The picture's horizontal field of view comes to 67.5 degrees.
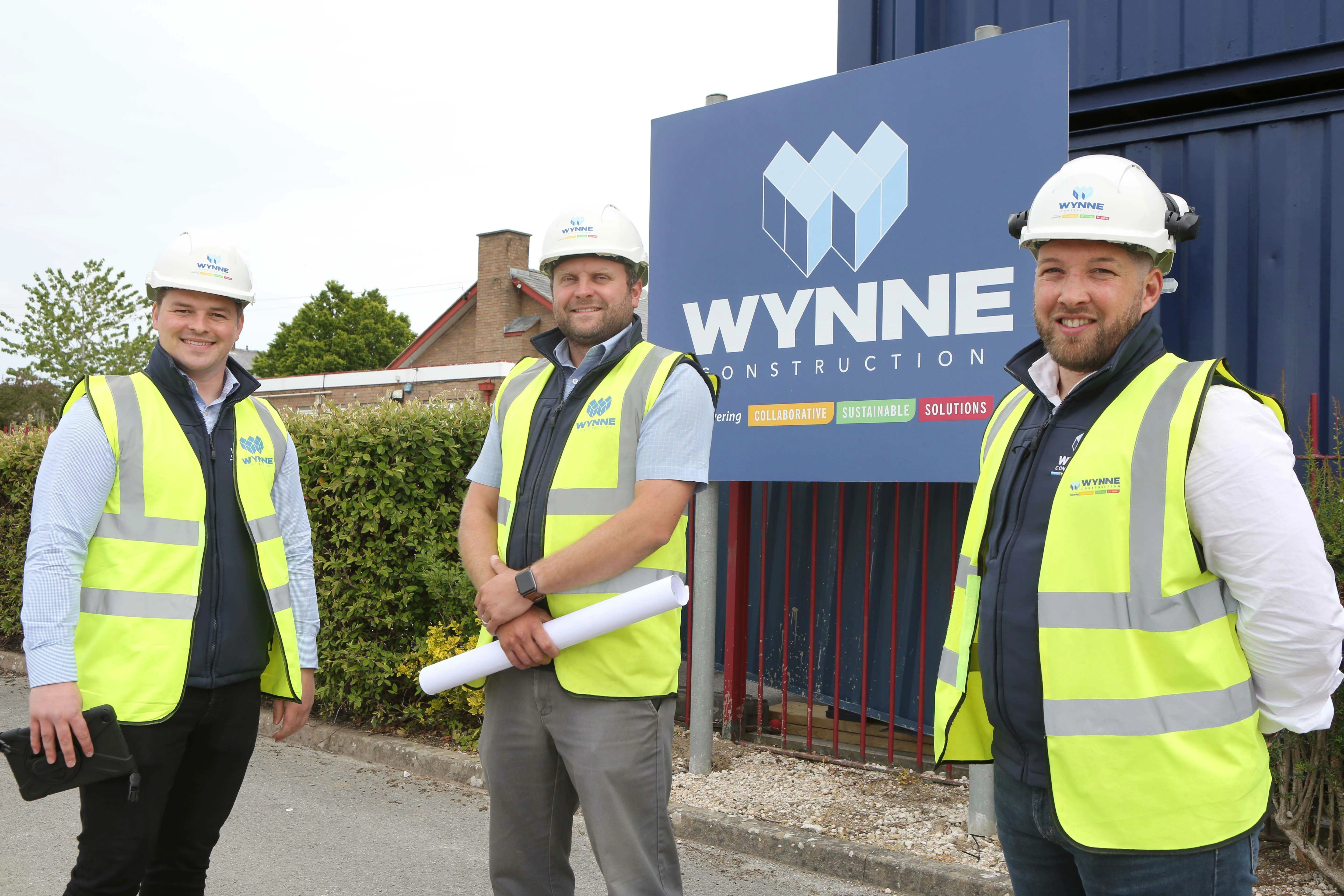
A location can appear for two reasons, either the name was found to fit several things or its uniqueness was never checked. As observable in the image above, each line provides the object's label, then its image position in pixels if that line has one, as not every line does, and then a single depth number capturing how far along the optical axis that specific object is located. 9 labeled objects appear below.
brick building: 32.44
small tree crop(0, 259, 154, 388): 34.88
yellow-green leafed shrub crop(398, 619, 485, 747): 5.68
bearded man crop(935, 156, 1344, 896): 1.80
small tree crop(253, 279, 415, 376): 50.75
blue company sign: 4.25
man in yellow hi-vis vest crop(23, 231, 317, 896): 2.47
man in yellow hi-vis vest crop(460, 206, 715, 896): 2.50
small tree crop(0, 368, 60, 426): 38.16
